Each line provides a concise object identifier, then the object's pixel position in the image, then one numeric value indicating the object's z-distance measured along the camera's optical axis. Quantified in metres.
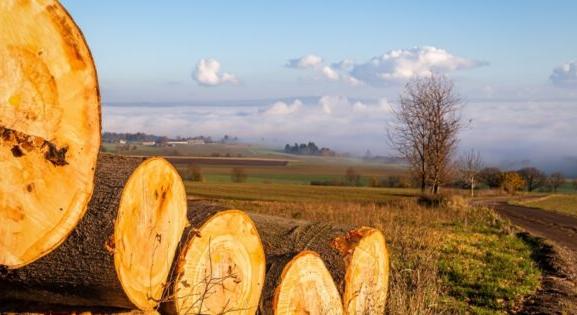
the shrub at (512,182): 71.19
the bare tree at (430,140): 43.28
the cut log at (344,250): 7.04
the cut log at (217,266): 5.09
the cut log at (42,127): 3.49
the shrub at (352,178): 92.06
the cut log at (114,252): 4.31
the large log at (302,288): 6.01
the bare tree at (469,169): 55.44
